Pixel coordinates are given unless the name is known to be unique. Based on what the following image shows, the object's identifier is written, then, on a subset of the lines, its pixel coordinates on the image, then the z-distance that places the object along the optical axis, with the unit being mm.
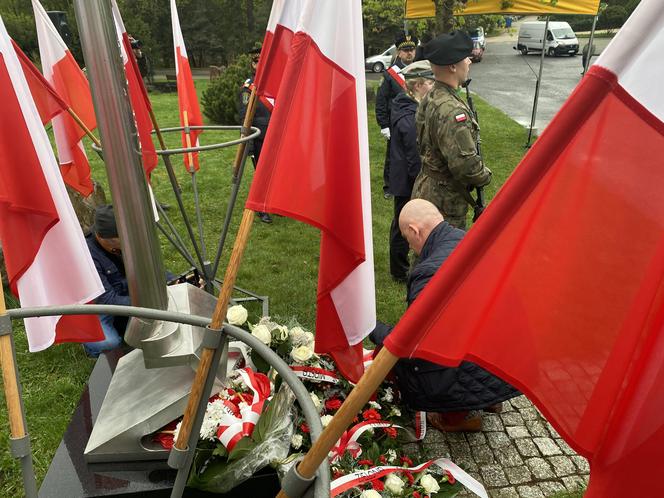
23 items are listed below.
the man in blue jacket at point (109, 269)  3717
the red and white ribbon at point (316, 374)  2838
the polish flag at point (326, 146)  1676
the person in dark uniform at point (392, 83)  6426
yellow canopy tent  8305
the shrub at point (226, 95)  12945
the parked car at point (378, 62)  24375
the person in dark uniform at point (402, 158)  5000
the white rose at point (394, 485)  2271
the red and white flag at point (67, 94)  3812
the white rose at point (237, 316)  2990
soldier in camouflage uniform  3818
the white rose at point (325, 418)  2633
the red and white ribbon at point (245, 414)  2316
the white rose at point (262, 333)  2912
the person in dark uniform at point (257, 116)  6848
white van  25391
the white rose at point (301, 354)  2902
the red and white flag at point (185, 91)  4344
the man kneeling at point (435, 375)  2977
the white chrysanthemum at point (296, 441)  2343
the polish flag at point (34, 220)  1954
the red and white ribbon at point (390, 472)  2211
